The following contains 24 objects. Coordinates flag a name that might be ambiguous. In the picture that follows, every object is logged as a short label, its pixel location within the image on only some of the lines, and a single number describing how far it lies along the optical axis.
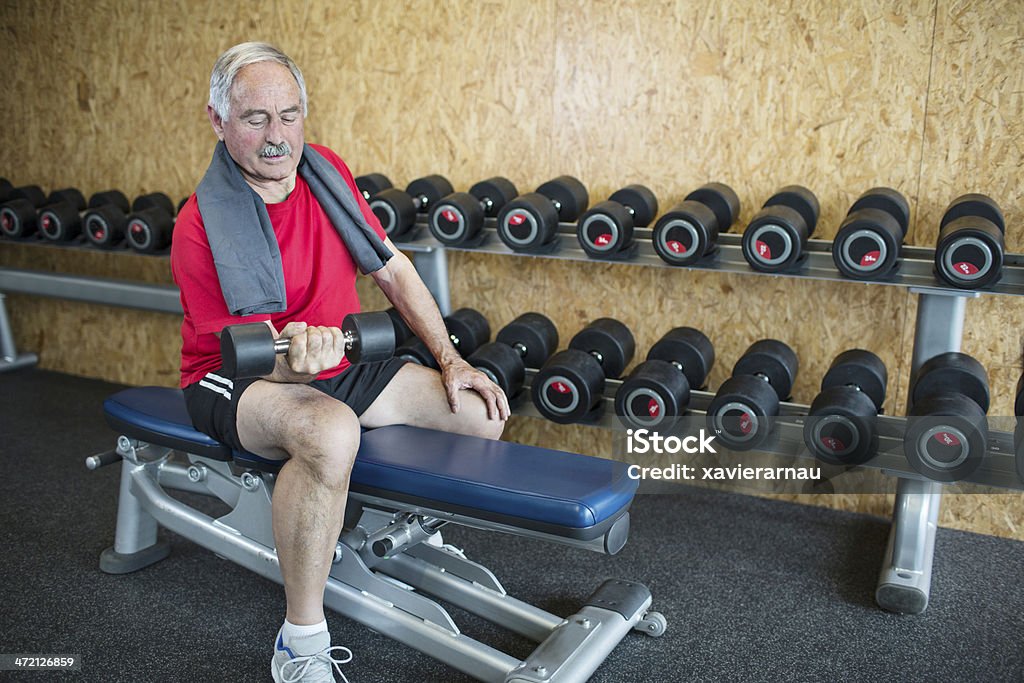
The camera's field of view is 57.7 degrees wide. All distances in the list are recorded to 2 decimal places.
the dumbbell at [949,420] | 2.19
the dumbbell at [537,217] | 2.70
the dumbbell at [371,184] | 3.08
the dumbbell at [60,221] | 3.58
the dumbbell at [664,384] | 2.54
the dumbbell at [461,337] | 2.80
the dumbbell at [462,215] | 2.79
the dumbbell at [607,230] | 2.61
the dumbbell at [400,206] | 2.91
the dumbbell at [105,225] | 3.46
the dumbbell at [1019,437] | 2.12
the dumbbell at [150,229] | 3.36
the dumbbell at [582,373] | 2.63
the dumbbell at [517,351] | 2.74
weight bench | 1.76
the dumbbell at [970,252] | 2.20
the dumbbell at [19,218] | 3.65
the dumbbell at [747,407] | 2.44
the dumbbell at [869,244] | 2.31
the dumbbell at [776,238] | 2.41
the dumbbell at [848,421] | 2.33
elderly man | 1.84
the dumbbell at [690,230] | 2.50
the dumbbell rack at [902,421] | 2.25
